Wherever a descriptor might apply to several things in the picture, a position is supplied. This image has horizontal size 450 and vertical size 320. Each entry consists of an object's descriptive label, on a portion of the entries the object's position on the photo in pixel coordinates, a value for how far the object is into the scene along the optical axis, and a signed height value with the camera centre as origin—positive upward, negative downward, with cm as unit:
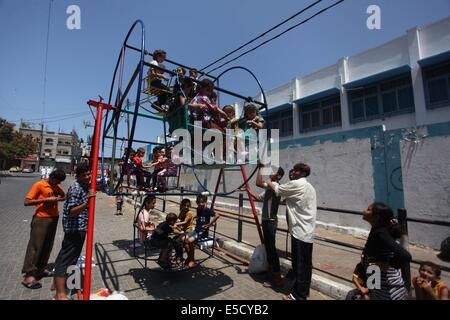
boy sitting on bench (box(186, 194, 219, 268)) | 423 -85
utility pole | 5584 +516
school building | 657 +171
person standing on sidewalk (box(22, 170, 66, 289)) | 358 -62
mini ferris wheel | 272 +89
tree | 3228 +561
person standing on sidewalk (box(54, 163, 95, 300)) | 296 -58
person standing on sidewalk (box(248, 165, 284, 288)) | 379 -72
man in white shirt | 311 -54
